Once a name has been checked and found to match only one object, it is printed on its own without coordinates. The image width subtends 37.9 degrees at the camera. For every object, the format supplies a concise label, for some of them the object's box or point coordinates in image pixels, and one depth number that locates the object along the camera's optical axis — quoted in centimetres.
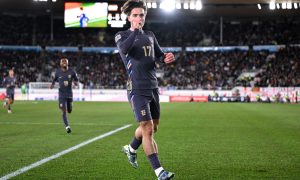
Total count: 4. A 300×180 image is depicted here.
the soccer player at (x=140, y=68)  576
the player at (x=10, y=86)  2312
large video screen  3547
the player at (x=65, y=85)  1338
